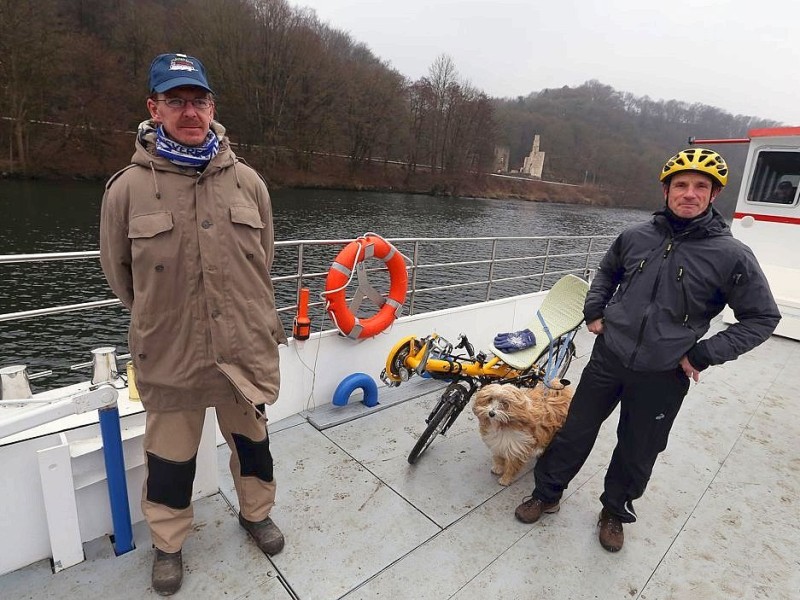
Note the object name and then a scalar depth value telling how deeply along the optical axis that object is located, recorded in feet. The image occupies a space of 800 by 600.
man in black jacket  4.80
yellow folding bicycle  7.28
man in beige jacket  4.22
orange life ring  8.74
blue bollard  8.82
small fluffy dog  6.40
